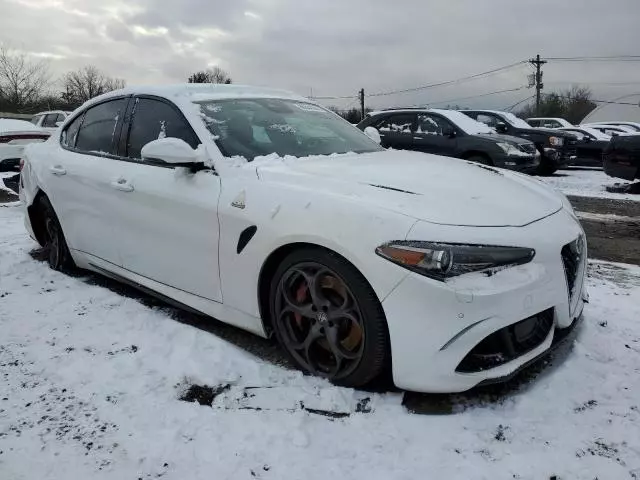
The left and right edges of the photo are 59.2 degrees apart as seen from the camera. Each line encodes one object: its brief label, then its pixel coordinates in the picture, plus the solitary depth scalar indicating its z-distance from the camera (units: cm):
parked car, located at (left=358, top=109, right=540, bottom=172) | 1013
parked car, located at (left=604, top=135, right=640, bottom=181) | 925
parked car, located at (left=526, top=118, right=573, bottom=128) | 1972
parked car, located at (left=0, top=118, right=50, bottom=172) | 1000
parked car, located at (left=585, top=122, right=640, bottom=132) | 1853
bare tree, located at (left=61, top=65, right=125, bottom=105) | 5971
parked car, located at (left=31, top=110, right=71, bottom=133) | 1730
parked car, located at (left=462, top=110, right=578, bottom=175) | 1266
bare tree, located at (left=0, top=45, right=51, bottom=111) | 4956
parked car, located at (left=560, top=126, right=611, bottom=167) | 1446
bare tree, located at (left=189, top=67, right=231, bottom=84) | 5902
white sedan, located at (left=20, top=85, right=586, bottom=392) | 233
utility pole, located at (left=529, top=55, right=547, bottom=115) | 4531
